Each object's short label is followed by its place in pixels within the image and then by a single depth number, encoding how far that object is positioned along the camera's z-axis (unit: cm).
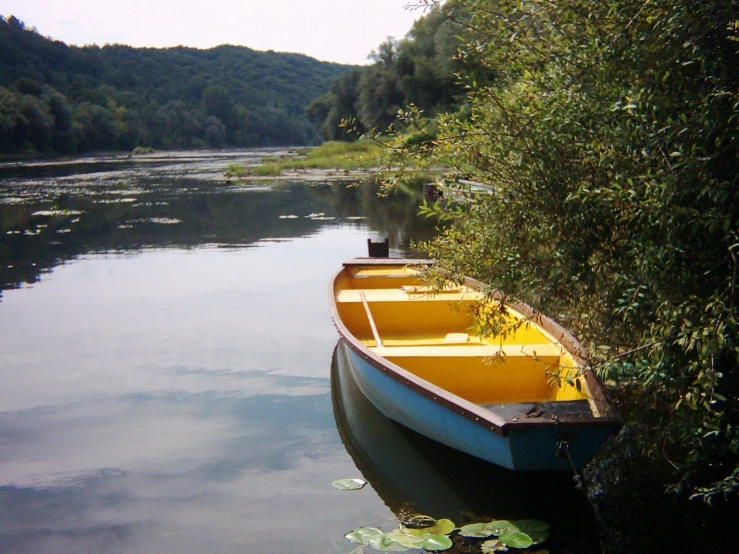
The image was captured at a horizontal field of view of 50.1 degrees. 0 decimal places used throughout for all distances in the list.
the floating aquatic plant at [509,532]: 409
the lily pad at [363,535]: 428
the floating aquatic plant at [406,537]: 410
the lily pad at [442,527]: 429
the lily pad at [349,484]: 504
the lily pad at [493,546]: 405
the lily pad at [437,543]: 406
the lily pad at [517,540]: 407
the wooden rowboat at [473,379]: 411
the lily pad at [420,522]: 445
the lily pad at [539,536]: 415
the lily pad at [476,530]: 423
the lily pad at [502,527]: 422
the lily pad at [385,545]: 412
